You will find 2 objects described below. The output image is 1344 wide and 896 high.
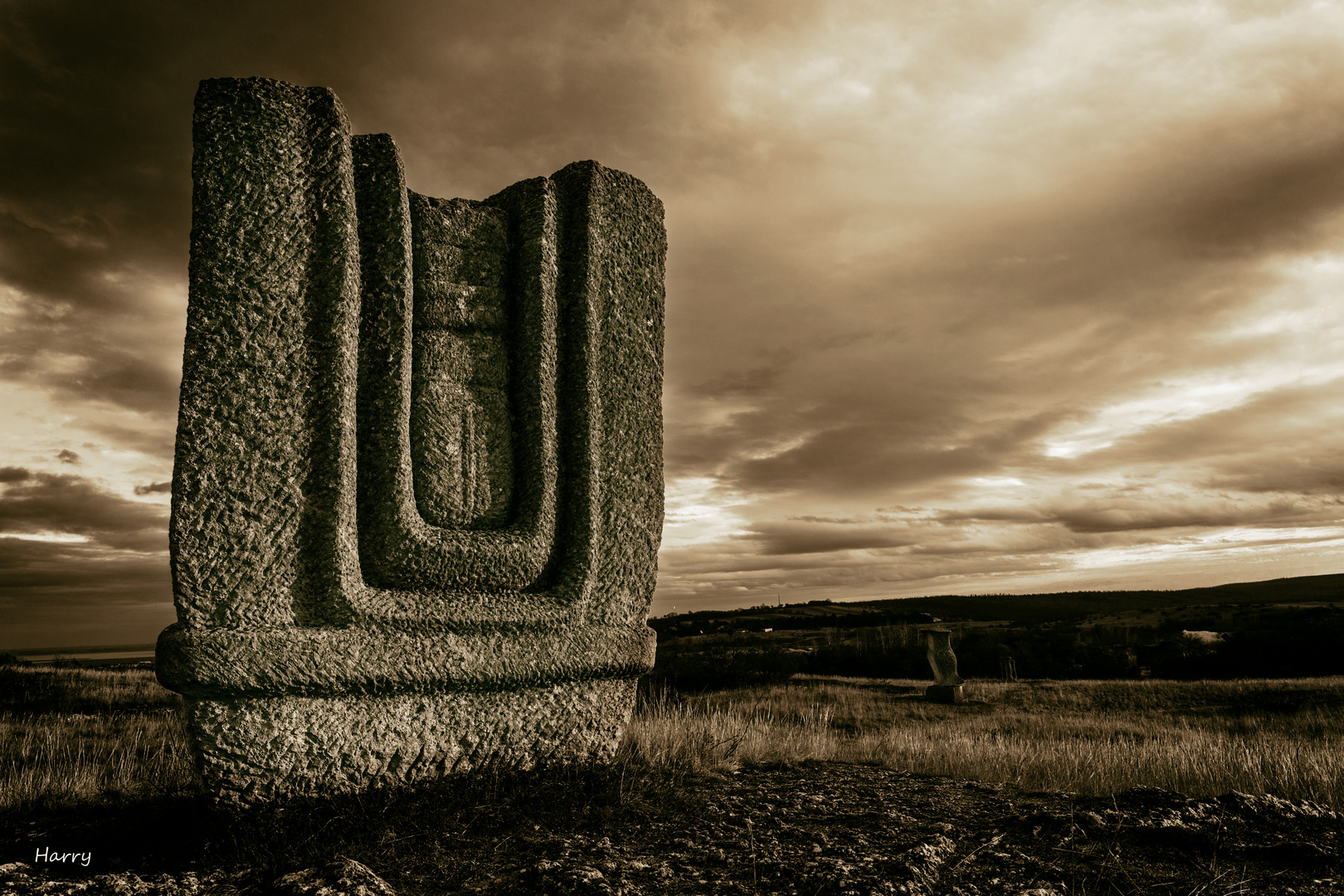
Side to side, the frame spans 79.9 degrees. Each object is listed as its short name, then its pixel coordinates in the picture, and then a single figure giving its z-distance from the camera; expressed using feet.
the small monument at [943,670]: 51.88
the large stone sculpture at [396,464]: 10.23
